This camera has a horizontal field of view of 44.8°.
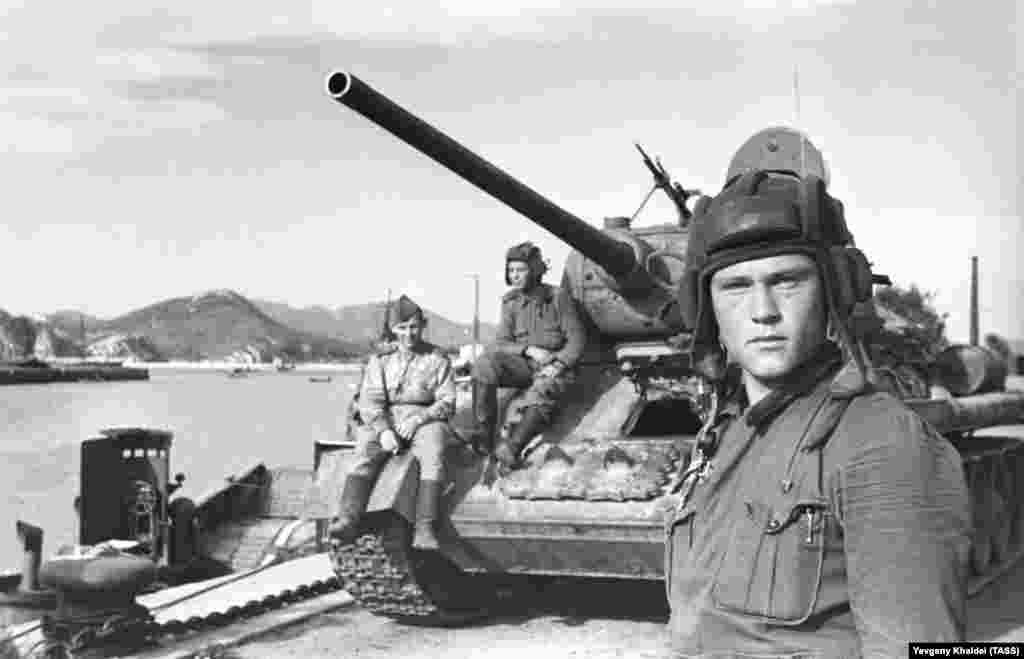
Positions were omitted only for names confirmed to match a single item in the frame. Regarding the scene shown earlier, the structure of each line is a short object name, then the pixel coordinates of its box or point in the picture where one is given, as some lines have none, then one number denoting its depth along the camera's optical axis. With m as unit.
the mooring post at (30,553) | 8.92
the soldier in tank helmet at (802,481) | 1.51
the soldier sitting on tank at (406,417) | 7.44
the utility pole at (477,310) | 21.83
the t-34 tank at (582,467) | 7.12
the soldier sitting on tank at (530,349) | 8.02
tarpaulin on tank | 7.14
